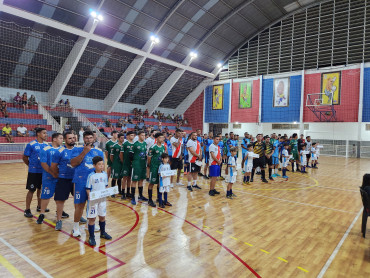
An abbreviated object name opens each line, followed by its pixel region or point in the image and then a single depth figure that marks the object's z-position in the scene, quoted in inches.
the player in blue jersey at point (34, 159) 188.9
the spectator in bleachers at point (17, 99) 648.4
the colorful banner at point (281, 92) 943.7
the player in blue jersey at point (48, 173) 171.6
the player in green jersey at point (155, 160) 231.2
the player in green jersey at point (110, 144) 264.4
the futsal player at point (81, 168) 149.3
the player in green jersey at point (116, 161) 254.2
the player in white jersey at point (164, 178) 227.1
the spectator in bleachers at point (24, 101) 649.0
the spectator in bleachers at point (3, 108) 591.2
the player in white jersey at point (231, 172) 270.1
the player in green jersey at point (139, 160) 232.7
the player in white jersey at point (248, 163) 336.5
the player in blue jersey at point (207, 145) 407.8
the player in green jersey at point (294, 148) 483.8
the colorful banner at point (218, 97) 1112.2
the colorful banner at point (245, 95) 1029.8
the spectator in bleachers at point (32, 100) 674.8
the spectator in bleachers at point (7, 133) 527.2
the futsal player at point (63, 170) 165.9
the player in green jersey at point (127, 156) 244.4
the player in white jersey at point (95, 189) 151.2
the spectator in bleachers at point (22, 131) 555.5
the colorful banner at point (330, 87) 842.2
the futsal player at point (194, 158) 304.0
